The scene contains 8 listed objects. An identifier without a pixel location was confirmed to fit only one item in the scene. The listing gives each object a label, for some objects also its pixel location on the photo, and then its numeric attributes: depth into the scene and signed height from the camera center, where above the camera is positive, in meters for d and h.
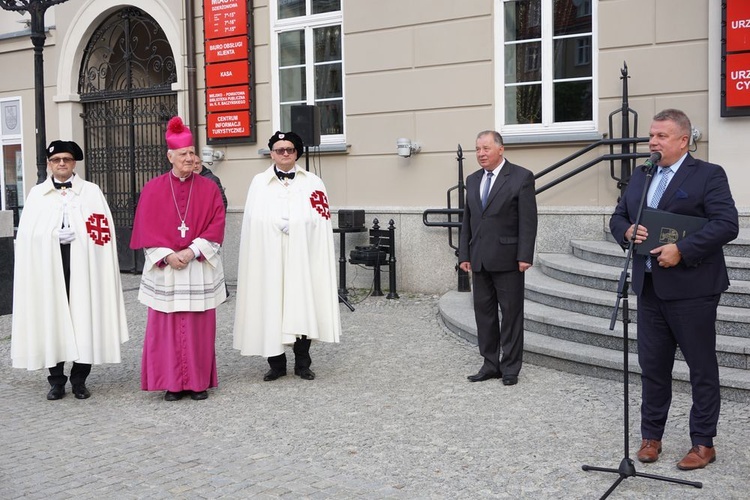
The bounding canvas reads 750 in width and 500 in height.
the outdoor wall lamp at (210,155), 13.19 +0.42
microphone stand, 4.67 -1.07
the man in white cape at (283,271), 7.42 -0.72
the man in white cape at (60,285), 7.08 -0.78
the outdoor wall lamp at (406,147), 11.38 +0.44
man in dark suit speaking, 4.85 -0.55
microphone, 4.70 +0.09
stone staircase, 6.61 -1.18
